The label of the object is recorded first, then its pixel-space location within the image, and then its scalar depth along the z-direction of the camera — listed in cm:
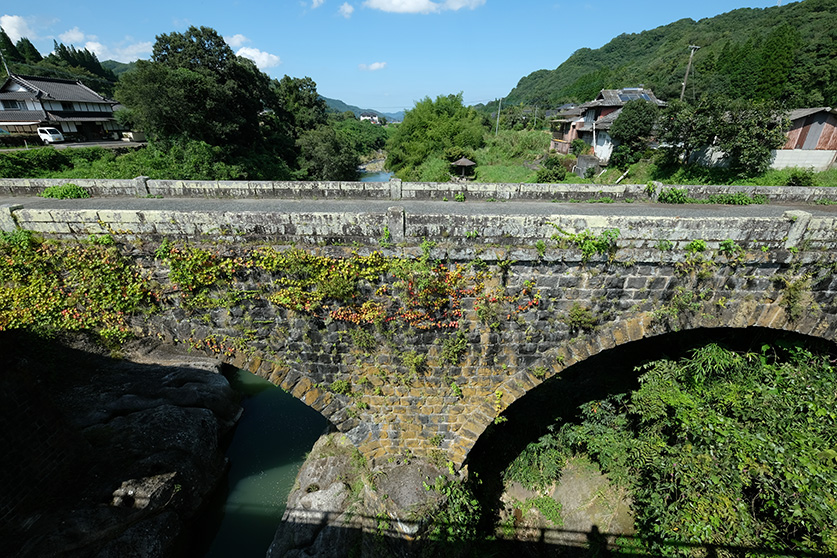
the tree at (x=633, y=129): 2752
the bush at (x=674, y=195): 901
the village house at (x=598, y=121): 3347
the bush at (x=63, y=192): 909
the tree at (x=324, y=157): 3609
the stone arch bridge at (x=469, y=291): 540
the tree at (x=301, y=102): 4900
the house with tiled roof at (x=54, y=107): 3522
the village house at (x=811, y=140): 1956
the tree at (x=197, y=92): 2234
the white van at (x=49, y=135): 3141
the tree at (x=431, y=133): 4000
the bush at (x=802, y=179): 1558
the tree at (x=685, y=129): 2089
